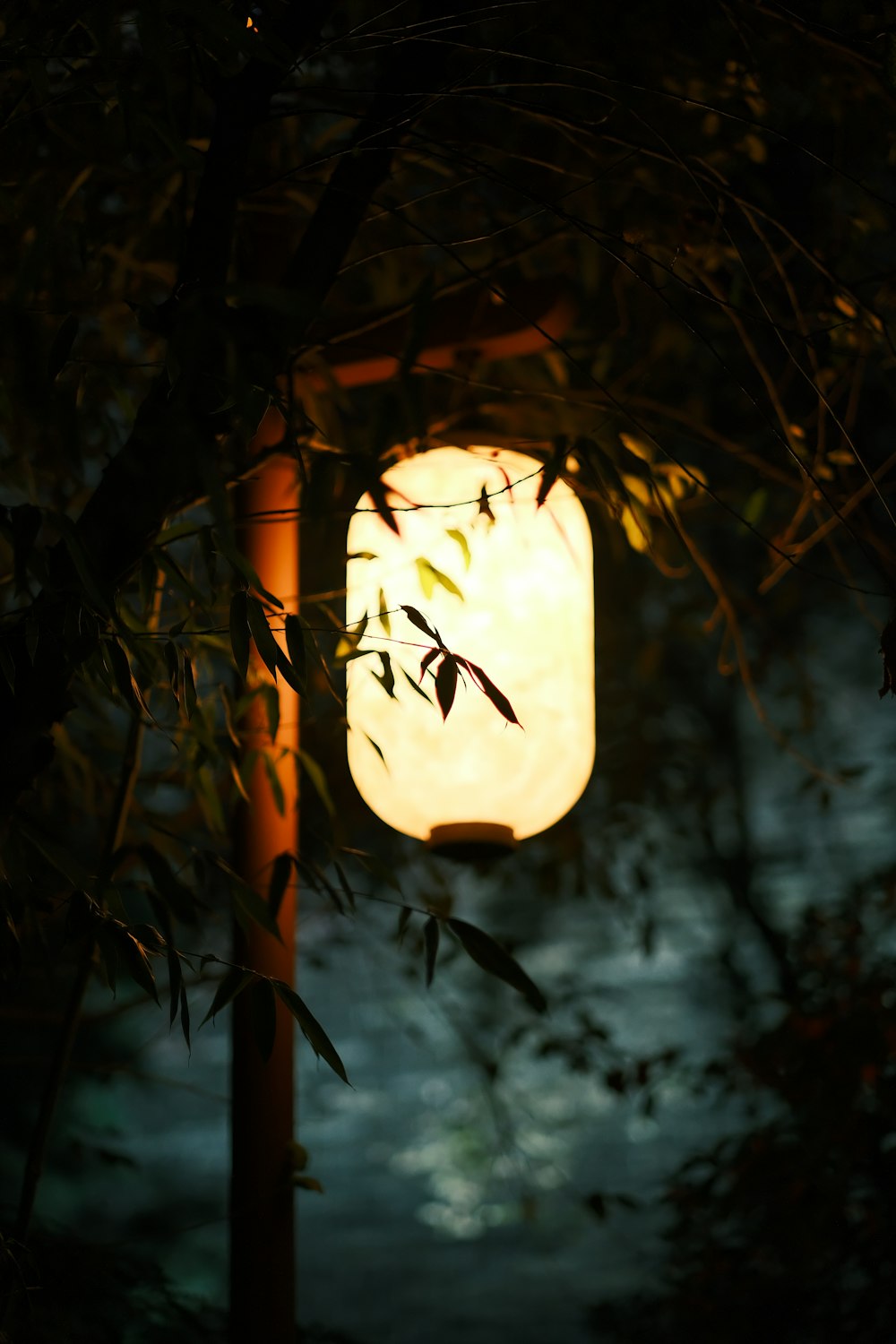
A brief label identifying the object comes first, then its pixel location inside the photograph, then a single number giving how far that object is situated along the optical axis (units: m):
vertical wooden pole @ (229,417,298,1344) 4.54
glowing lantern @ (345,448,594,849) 4.54
